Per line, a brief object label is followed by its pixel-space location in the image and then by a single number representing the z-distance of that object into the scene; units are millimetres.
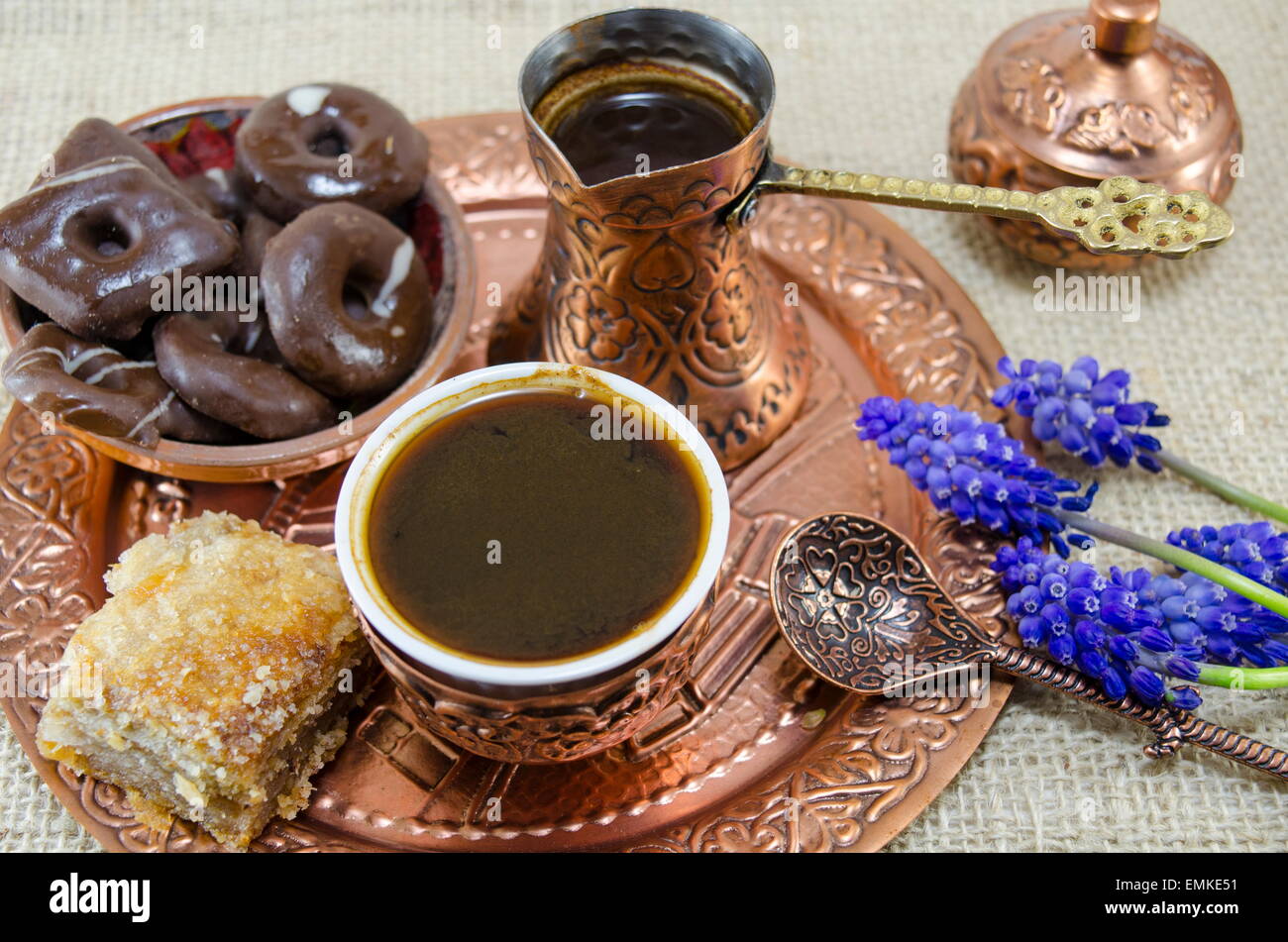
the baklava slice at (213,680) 322
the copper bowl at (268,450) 358
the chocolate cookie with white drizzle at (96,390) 348
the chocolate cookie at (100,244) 357
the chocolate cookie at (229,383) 357
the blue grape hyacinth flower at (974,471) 358
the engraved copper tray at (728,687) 338
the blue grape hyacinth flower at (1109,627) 338
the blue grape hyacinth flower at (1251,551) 351
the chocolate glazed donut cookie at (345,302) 365
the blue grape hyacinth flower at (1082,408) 376
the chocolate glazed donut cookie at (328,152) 385
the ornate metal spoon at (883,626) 345
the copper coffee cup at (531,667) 305
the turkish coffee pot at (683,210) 336
